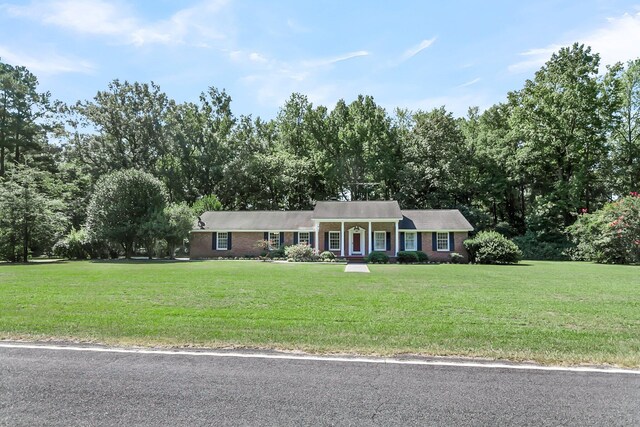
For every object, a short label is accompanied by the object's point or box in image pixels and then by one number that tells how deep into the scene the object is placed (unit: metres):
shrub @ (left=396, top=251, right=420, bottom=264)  28.11
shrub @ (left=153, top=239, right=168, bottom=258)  32.44
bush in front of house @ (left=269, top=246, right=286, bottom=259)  30.36
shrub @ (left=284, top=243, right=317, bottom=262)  28.42
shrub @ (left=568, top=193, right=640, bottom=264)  26.88
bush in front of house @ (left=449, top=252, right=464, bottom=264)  28.41
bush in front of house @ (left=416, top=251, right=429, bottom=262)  28.72
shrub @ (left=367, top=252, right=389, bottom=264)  27.44
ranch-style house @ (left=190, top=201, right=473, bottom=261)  30.27
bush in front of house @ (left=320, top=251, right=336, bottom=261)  28.71
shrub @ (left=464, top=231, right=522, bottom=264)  26.12
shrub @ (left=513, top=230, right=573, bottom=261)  33.47
